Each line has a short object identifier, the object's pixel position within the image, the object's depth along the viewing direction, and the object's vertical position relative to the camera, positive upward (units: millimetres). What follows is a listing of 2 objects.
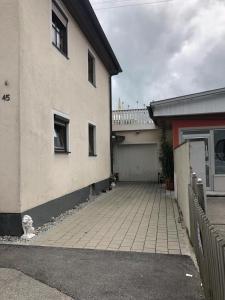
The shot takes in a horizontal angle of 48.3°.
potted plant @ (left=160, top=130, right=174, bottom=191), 10401 -203
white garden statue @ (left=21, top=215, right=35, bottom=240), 4645 -1215
